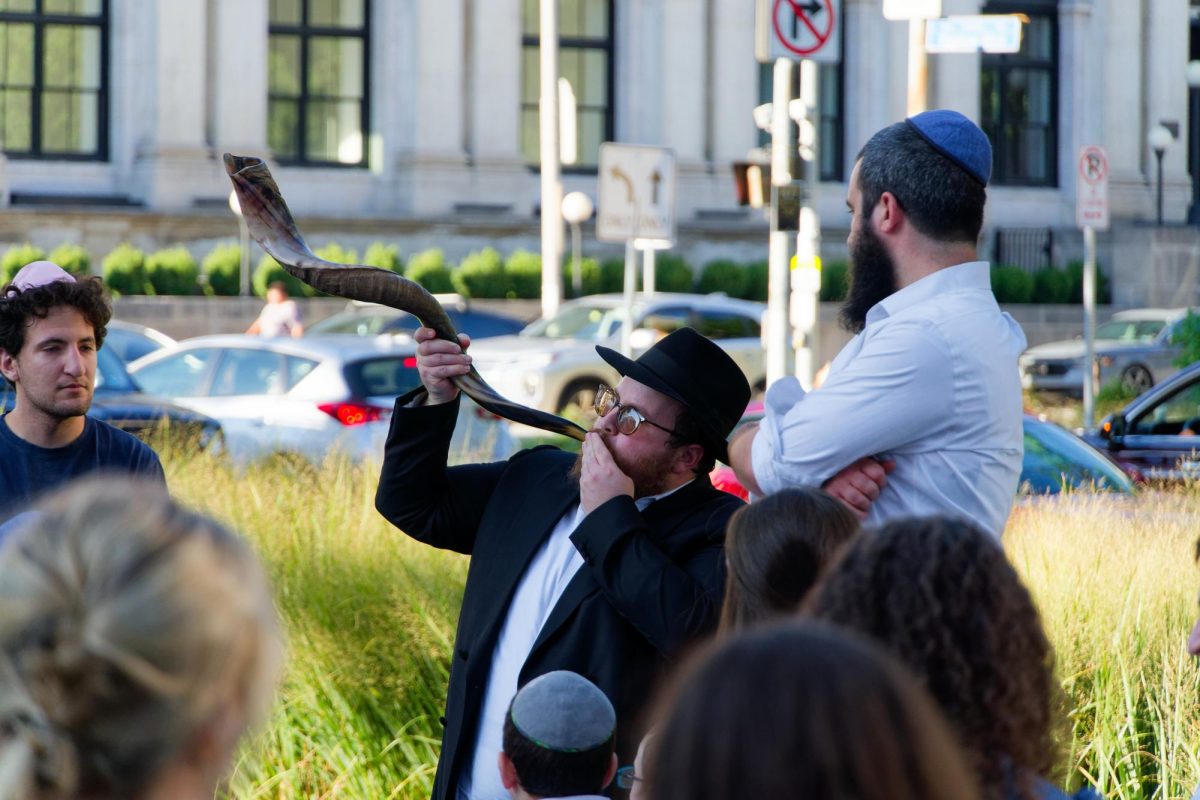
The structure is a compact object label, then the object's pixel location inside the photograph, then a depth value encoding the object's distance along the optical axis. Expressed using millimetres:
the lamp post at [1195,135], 42312
